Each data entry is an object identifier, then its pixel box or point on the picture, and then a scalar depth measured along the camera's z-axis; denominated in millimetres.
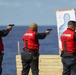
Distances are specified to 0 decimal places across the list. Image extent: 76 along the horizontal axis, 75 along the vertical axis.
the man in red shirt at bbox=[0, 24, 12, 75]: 12086
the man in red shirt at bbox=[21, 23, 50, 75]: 12391
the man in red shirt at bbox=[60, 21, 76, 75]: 11641
